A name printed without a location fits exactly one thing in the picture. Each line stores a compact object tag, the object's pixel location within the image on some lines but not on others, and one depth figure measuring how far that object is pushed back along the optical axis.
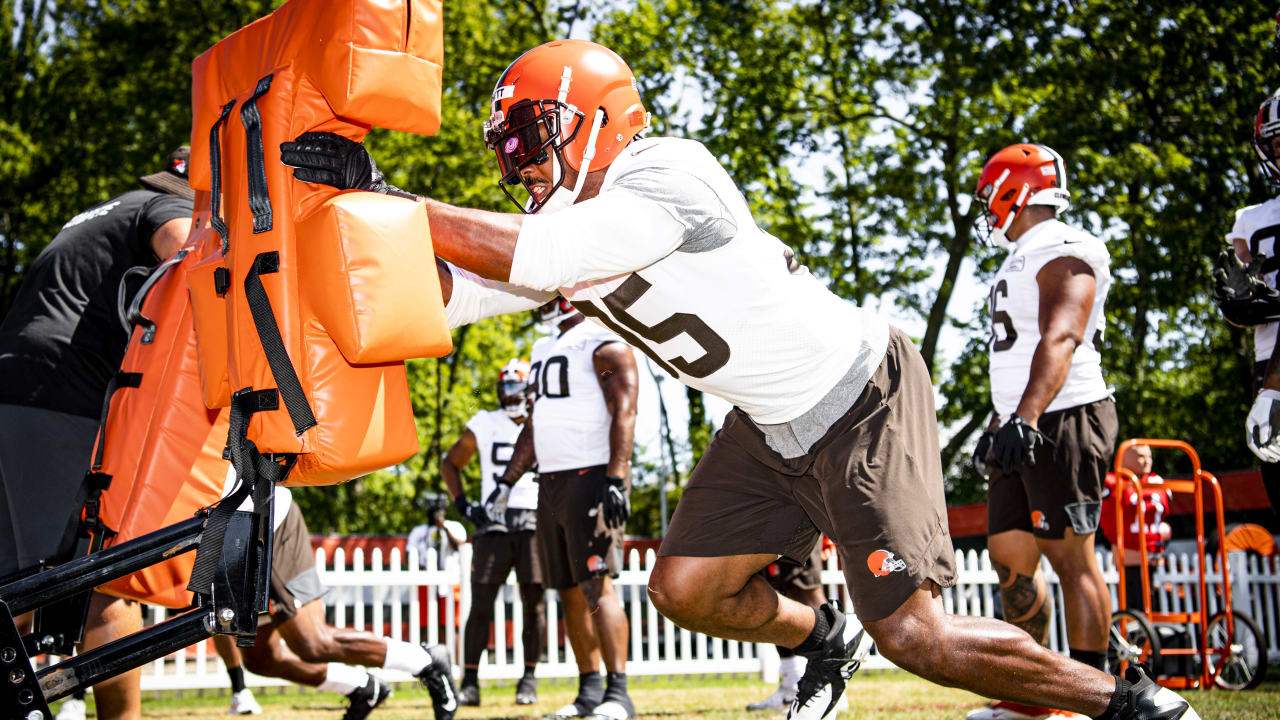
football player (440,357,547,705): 8.54
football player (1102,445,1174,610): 8.65
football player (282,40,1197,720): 2.78
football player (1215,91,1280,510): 4.22
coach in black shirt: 3.93
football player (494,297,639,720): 6.39
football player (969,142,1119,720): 4.87
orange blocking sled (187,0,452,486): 2.47
